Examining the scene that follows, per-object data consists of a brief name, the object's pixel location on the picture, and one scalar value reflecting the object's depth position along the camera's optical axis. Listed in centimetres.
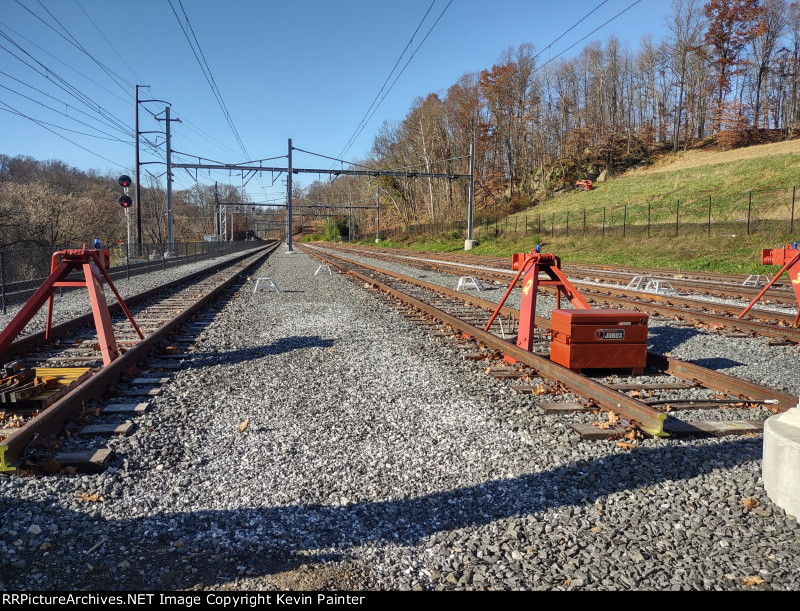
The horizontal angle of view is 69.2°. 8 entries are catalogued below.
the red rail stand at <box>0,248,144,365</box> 679
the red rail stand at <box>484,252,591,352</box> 774
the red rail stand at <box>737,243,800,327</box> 1024
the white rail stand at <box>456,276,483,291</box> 1683
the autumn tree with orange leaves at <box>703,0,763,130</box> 7244
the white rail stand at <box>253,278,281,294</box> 1728
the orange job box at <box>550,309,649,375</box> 680
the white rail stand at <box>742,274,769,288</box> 1722
